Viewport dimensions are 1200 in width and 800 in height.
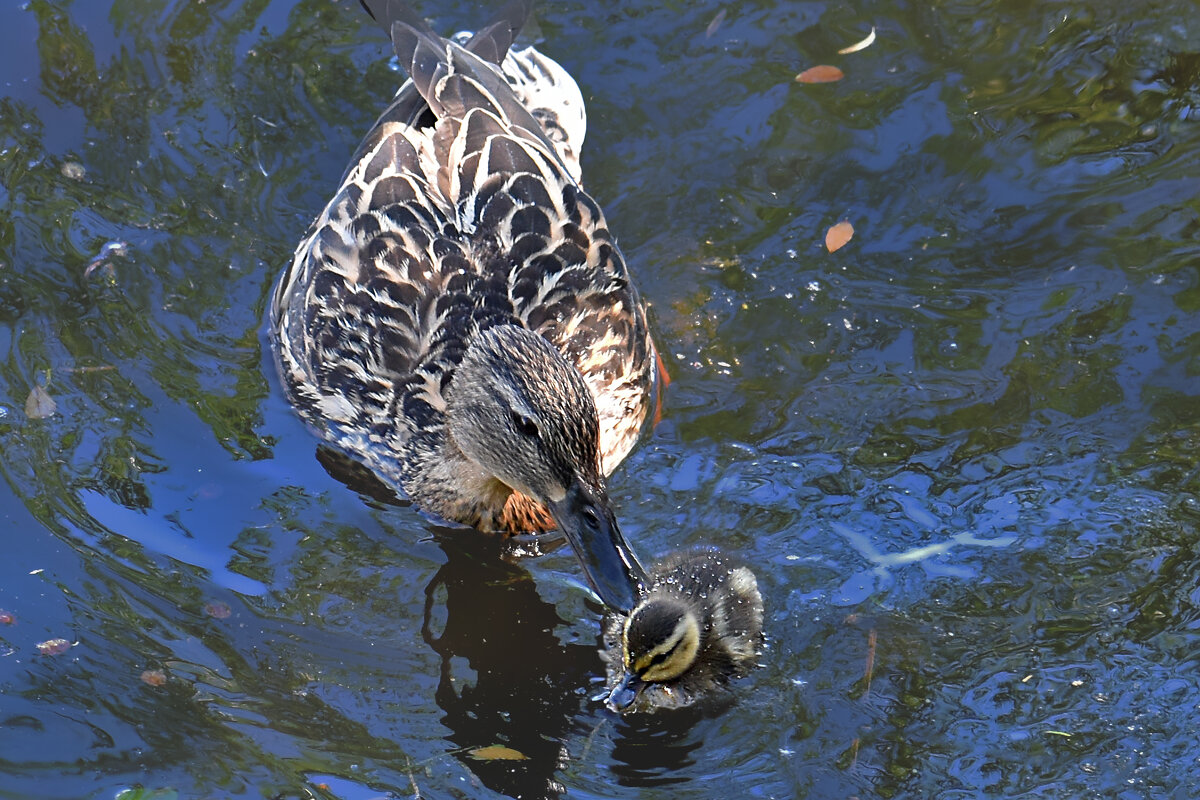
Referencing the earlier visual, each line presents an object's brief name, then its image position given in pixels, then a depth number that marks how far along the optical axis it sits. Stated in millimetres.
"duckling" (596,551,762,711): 9266
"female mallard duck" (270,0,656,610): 11023
